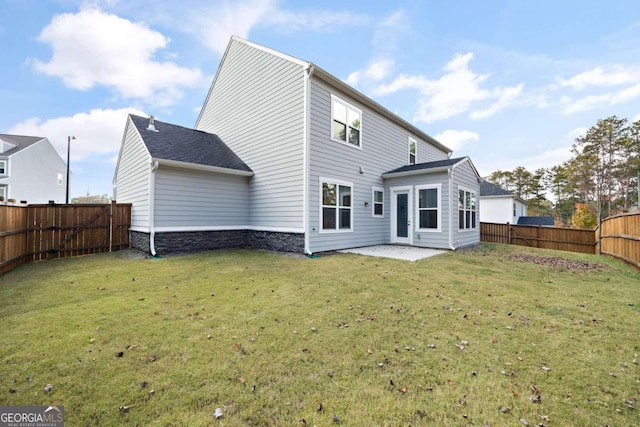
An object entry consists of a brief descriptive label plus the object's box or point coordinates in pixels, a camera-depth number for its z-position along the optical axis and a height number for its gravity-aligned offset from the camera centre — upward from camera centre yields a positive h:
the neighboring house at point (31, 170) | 23.03 +4.32
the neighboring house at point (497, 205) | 22.30 +1.13
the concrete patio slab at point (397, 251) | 8.19 -1.16
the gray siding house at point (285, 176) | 8.52 +1.49
